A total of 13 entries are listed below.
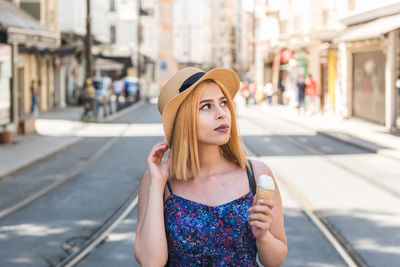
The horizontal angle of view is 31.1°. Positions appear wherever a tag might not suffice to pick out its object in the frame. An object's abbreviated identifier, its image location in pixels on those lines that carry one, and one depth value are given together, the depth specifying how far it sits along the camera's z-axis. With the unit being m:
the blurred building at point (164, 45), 97.75
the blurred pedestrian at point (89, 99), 32.25
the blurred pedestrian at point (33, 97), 33.32
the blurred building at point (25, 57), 21.64
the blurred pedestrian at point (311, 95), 34.08
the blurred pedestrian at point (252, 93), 50.83
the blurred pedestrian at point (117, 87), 48.11
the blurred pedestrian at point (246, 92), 47.69
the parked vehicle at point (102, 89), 38.01
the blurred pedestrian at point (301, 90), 34.22
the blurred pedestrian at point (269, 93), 46.68
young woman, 2.92
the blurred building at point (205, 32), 126.44
